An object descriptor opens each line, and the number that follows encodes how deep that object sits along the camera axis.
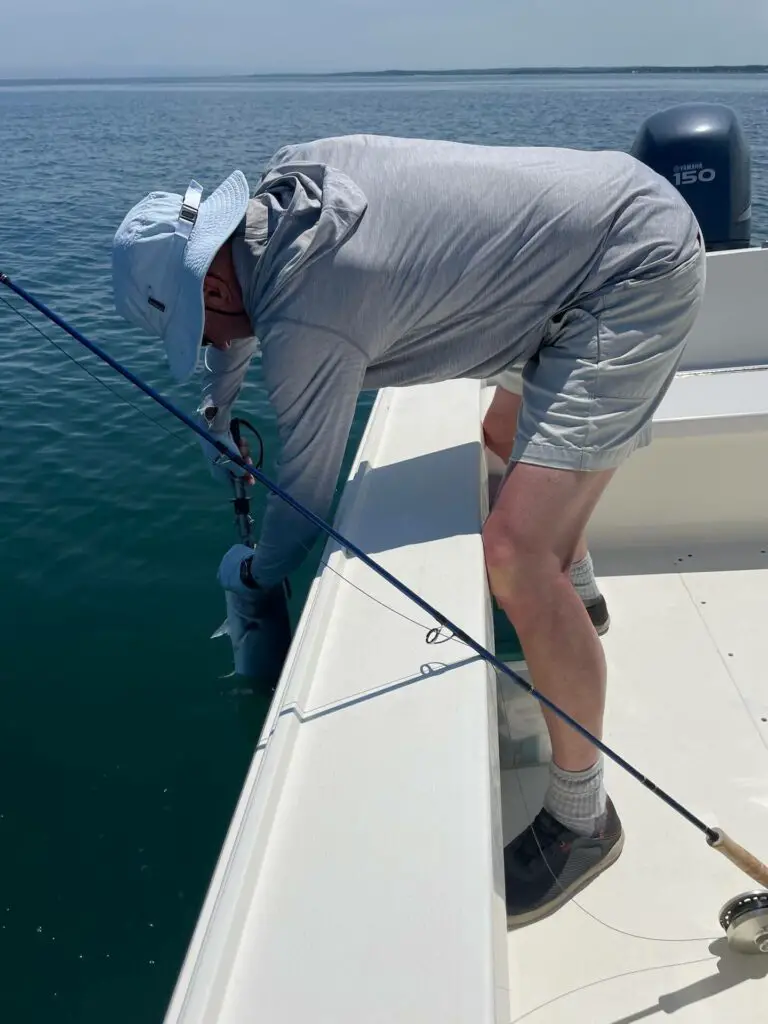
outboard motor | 4.16
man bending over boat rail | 1.59
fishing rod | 1.60
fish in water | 2.37
